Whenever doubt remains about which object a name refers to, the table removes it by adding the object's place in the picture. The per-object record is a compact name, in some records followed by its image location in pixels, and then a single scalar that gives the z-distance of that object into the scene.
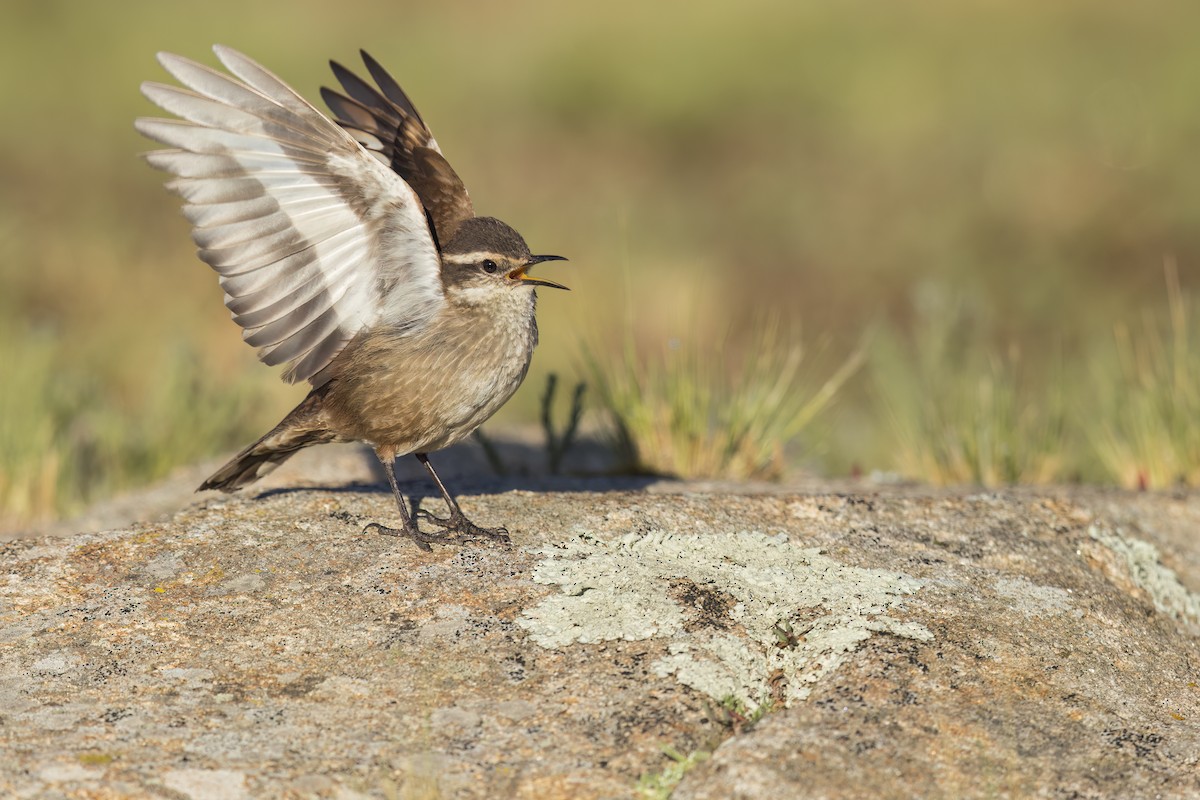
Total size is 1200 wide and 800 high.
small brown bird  8.55
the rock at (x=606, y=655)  6.25
